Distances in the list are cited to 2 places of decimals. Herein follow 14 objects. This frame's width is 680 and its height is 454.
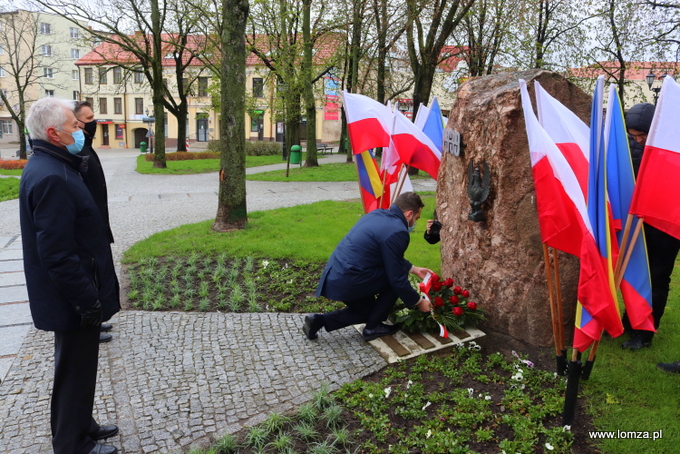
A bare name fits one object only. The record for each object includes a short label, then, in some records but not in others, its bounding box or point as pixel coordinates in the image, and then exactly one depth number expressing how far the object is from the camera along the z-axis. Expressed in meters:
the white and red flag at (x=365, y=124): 6.98
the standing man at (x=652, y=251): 4.44
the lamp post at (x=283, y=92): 20.92
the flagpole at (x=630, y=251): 3.24
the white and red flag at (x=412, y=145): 6.64
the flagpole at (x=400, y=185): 7.05
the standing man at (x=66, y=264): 2.83
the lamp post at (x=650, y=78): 22.69
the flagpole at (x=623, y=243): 3.25
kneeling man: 4.39
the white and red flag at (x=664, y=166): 3.01
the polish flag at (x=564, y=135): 3.69
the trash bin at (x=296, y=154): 23.97
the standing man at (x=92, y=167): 4.41
